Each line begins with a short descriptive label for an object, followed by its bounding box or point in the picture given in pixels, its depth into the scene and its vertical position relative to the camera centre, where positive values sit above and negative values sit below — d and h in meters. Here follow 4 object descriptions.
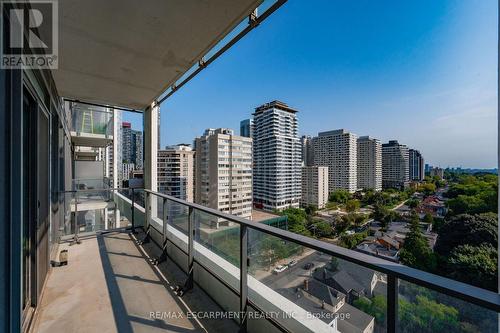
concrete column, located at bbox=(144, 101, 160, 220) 4.13 +0.40
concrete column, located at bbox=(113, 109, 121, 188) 7.95 +1.25
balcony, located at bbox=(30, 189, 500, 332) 0.84 -0.94
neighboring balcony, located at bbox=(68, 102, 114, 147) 6.73 +1.47
